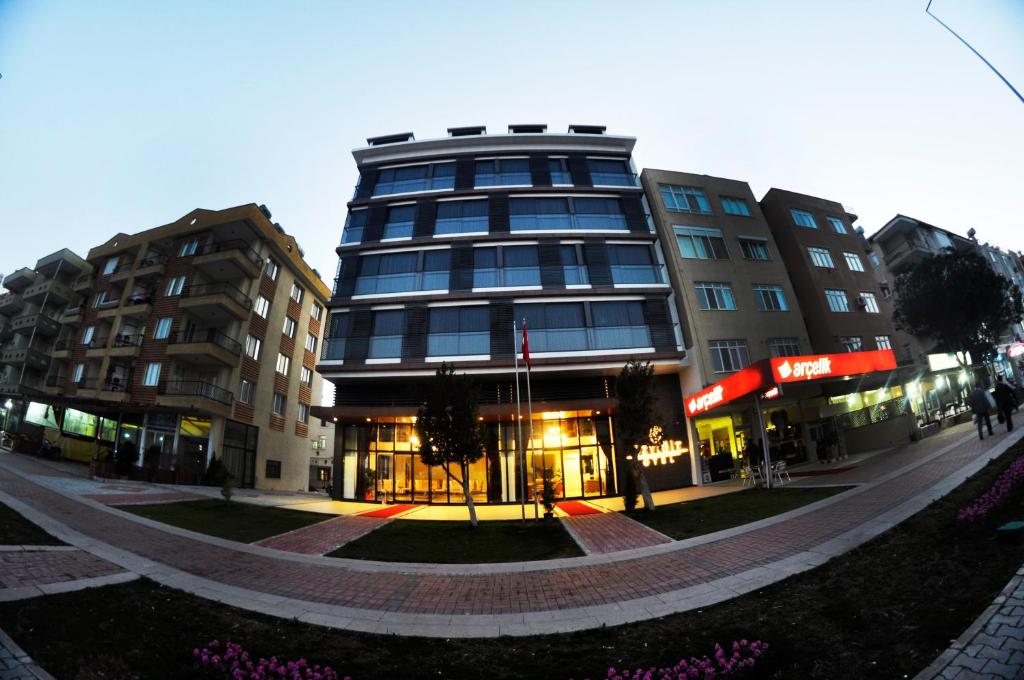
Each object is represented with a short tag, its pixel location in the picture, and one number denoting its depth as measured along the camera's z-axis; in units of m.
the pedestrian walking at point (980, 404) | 15.25
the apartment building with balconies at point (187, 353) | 26.03
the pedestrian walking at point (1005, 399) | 15.35
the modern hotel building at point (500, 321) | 21.61
